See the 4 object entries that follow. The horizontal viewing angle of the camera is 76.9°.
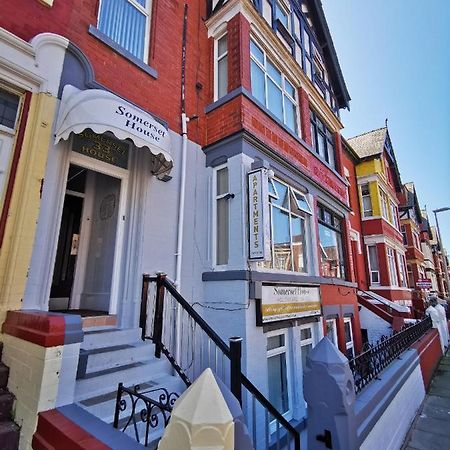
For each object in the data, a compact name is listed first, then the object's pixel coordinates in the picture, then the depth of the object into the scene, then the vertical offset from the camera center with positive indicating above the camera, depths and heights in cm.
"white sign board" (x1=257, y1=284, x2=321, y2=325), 532 -29
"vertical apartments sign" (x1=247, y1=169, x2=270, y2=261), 516 +135
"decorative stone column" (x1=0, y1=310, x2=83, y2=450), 252 -70
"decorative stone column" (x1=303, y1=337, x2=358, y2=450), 327 -130
